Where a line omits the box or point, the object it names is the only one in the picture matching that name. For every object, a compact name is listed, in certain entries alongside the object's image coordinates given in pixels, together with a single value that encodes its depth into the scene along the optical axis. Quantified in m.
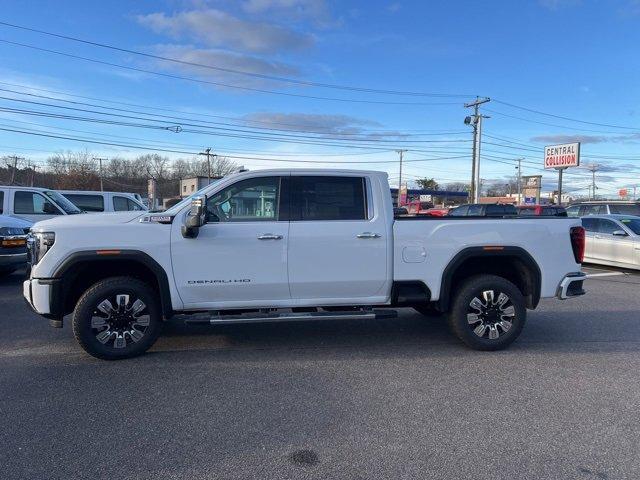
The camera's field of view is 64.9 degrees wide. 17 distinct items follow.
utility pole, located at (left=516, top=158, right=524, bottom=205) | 80.64
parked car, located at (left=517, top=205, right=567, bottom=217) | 21.12
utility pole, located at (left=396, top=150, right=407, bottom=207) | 83.38
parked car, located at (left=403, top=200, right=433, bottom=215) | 48.82
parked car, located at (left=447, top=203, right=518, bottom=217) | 17.69
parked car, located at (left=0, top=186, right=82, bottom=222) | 12.56
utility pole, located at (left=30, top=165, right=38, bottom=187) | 77.45
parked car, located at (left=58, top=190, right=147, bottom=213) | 15.74
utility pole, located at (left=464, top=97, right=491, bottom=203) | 44.08
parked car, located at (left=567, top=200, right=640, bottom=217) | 17.47
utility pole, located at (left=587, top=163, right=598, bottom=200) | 104.69
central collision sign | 40.81
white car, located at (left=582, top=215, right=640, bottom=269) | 12.33
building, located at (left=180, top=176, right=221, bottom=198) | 53.95
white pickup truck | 5.10
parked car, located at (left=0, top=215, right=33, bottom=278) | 9.56
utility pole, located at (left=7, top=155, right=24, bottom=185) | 72.12
